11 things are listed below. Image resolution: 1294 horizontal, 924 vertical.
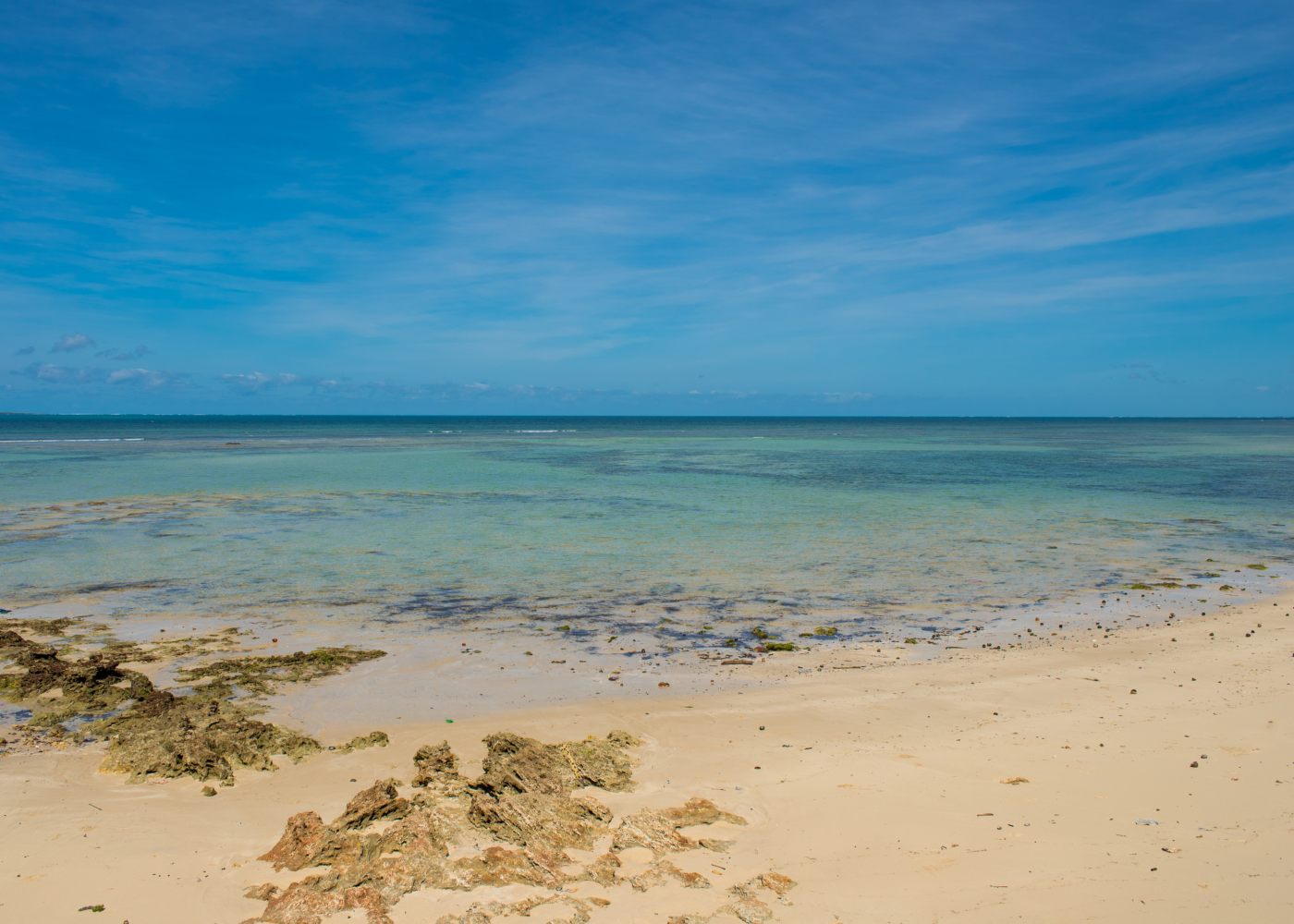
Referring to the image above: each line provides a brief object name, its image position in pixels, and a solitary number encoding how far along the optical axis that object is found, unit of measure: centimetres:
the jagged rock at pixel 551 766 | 580
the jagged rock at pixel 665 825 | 525
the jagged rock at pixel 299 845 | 505
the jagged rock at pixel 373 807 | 537
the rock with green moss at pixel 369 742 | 705
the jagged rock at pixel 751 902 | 451
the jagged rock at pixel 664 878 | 482
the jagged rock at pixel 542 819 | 525
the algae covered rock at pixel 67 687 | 786
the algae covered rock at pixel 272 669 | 890
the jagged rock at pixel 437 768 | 611
